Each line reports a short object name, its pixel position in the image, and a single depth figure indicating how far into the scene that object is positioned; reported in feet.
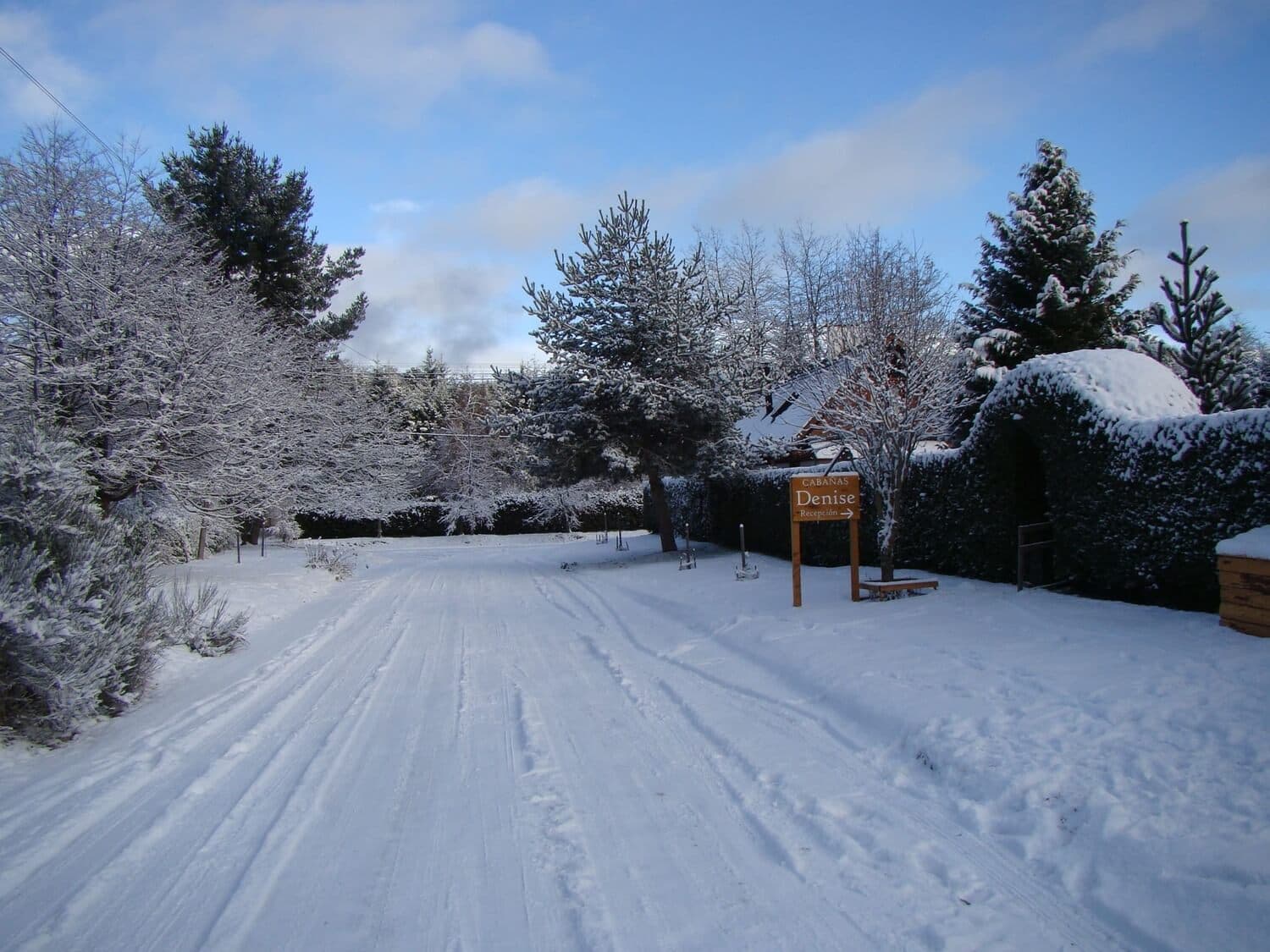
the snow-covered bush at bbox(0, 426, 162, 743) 18.42
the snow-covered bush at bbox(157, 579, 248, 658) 28.66
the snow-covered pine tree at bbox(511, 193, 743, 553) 60.13
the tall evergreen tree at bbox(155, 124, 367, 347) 76.18
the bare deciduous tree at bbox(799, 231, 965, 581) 35.19
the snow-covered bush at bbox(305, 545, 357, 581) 63.46
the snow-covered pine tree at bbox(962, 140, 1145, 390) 64.80
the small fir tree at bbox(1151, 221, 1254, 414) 56.95
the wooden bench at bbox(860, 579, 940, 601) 32.04
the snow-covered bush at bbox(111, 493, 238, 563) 42.95
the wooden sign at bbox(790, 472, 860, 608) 31.96
